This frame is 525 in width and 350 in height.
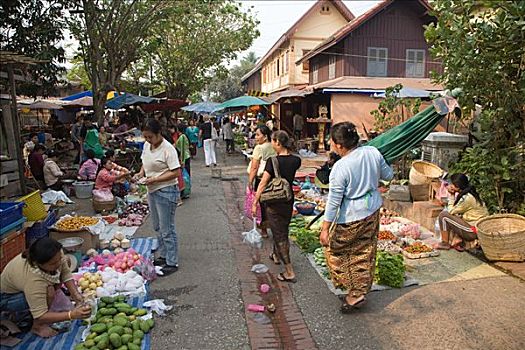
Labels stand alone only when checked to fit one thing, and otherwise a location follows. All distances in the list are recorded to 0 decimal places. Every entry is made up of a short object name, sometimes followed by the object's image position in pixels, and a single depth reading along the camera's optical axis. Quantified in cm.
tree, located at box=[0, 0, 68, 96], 995
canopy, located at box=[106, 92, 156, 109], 1529
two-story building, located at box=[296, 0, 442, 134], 1798
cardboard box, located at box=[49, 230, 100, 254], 555
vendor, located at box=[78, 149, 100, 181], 955
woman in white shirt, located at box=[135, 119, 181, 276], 486
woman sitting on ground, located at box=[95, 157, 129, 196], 798
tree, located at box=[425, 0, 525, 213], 519
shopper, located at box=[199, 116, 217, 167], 1465
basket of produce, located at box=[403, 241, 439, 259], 551
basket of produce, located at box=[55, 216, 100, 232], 560
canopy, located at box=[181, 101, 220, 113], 2023
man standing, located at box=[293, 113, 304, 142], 2062
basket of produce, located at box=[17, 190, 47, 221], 526
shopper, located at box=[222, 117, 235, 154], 1922
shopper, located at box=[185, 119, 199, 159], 1702
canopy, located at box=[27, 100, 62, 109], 1762
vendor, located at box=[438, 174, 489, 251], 563
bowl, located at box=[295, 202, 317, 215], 777
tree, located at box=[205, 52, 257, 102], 5416
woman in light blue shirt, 375
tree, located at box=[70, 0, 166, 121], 1307
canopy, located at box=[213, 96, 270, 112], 1506
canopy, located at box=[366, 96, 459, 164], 531
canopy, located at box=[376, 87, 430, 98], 1363
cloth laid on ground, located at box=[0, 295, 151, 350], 347
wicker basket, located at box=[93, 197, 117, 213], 805
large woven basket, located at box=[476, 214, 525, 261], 502
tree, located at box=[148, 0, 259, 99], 2727
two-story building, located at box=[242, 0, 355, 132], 2483
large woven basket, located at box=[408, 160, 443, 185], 758
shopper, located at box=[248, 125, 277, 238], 570
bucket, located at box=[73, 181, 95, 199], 931
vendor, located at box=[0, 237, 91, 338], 339
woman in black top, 482
